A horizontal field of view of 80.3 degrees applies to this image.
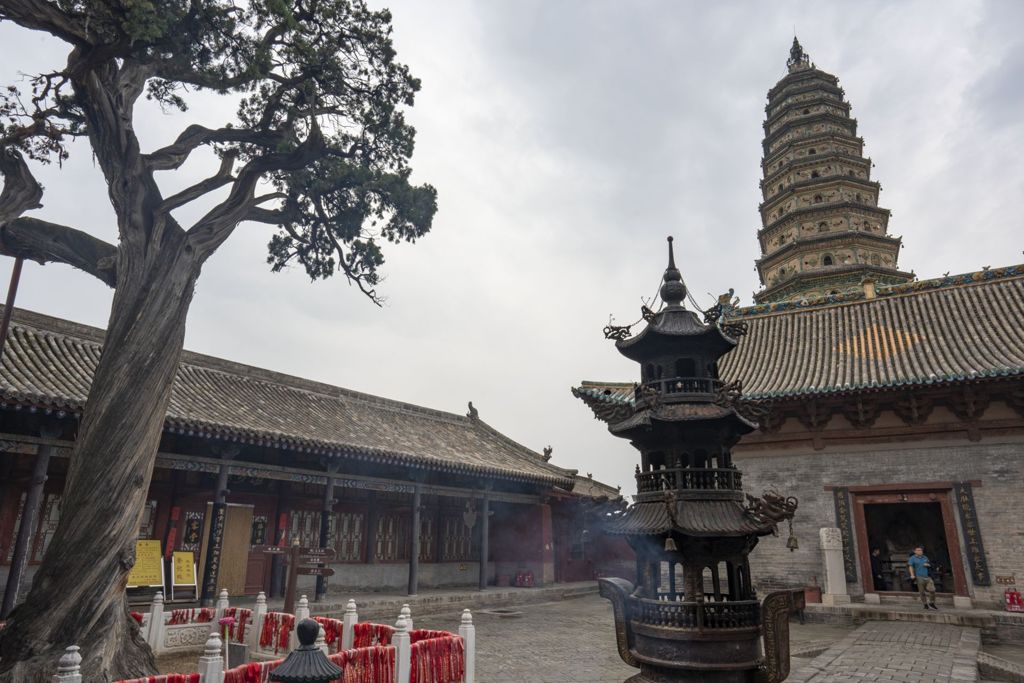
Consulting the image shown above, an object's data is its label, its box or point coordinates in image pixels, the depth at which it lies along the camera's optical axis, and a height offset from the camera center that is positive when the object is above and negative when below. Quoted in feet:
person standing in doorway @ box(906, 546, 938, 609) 41.16 -3.73
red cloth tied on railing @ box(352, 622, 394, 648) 25.48 -4.80
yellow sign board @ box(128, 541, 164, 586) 37.76 -2.96
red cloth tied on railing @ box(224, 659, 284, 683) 17.74 -4.44
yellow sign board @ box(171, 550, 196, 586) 40.96 -3.39
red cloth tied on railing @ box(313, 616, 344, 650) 27.46 -5.02
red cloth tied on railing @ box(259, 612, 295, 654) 28.63 -5.22
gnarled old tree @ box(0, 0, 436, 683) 22.43 +15.96
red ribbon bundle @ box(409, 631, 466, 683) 22.22 -5.18
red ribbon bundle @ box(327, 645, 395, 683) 19.57 -4.73
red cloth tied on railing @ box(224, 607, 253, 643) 30.89 -5.35
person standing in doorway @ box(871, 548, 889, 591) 53.11 -4.59
